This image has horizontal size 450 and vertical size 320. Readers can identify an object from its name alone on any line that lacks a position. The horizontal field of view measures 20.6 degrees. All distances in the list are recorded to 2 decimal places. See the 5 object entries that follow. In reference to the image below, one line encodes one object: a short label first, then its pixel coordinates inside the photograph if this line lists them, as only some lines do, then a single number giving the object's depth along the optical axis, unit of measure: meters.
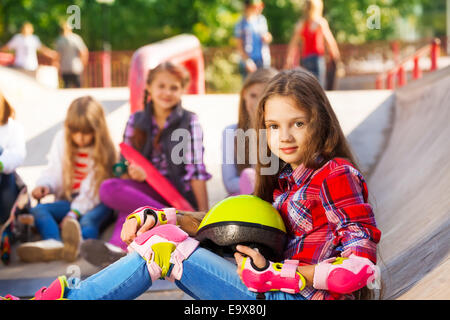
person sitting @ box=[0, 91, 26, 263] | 9.16
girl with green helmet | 4.38
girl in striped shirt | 9.71
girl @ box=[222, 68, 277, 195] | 8.77
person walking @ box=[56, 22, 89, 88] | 24.93
